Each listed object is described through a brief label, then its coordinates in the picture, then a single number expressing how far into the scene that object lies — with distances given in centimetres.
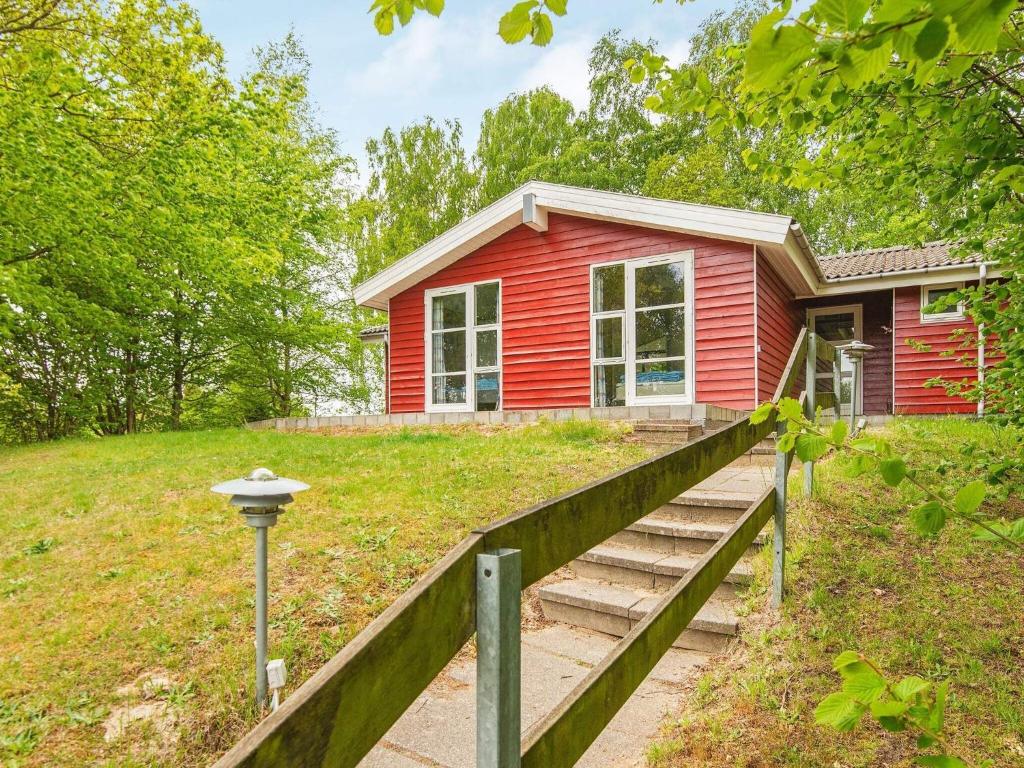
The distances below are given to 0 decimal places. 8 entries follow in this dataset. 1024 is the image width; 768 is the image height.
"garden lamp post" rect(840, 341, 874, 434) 644
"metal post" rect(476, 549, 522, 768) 86
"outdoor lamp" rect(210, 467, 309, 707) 242
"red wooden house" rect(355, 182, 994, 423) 818
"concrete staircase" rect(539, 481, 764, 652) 293
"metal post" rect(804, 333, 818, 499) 384
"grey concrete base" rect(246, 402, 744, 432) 734
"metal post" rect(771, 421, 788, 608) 281
